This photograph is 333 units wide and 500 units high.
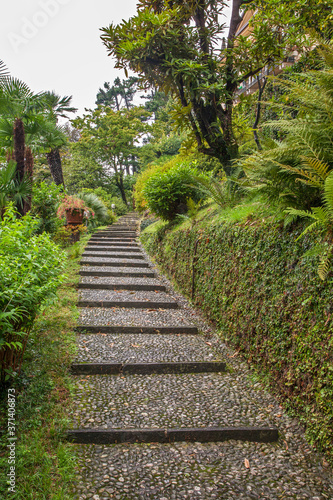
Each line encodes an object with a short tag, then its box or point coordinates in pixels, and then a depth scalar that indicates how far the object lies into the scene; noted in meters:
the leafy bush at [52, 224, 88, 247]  8.77
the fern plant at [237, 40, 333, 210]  2.17
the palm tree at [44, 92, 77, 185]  6.88
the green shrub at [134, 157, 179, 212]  15.30
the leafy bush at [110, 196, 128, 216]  19.35
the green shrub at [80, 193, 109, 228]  13.66
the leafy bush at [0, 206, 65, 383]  1.97
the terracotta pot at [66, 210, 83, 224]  9.77
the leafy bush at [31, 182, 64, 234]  7.32
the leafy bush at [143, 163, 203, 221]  6.66
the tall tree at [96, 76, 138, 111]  33.94
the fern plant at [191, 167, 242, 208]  4.71
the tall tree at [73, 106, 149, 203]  20.27
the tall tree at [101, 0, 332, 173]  4.70
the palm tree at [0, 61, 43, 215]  5.23
